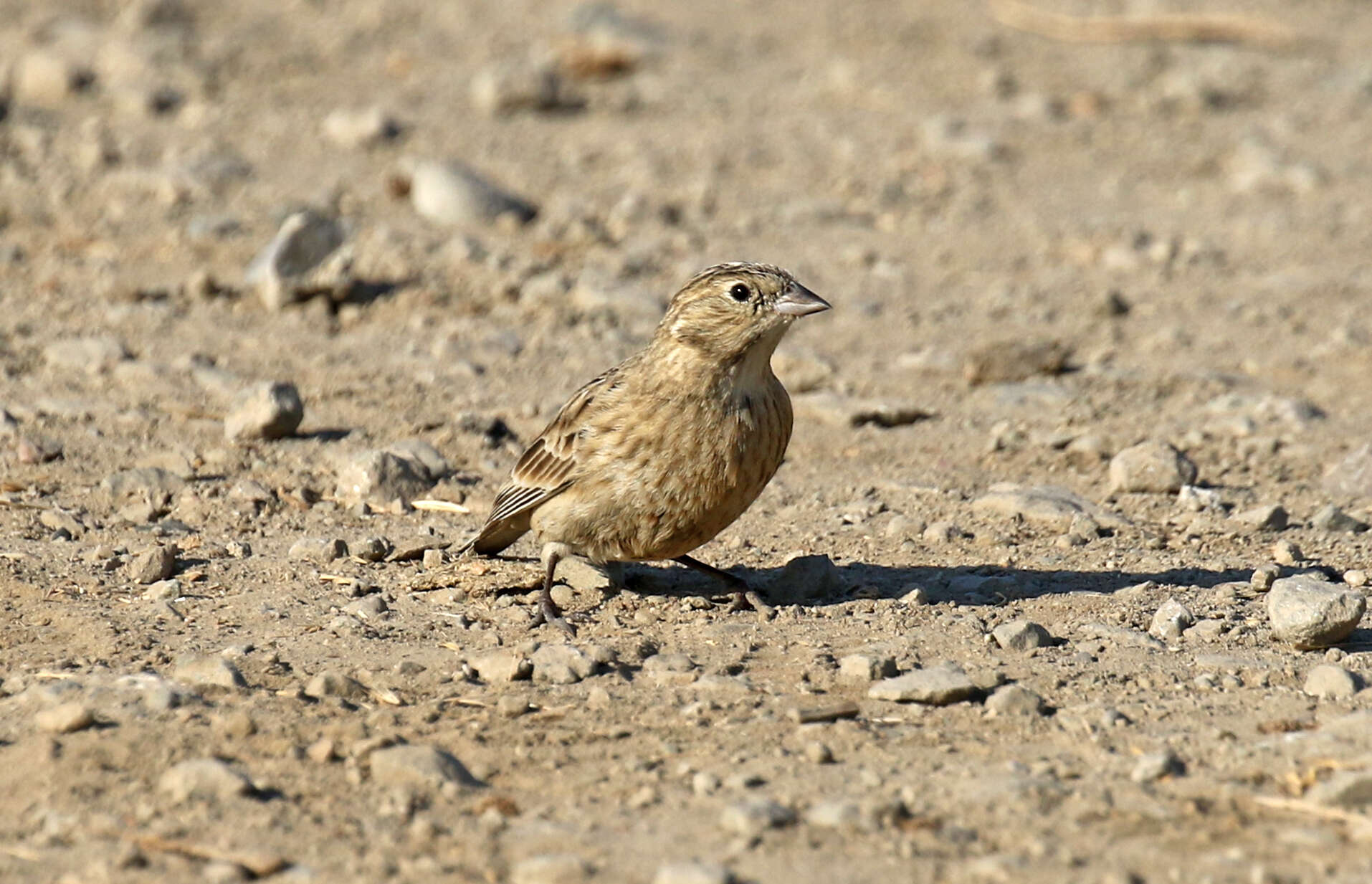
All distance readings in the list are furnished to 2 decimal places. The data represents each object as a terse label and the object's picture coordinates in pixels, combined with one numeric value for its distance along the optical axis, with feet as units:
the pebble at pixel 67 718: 31.22
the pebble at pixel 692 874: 26.22
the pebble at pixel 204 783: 29.25
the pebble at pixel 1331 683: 33.81
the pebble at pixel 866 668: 34.99
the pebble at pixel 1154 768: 30.14
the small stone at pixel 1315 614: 36.14
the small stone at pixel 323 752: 30.63
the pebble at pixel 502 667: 34.99
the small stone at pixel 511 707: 32.99
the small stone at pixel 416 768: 29.73
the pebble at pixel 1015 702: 33.17
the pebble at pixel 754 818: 28.02
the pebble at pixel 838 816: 28.37
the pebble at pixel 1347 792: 28.89
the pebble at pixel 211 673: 33.73
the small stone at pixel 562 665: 34.96
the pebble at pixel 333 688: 33.65
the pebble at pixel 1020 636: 36.86
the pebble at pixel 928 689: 33.68
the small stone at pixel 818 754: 30.86
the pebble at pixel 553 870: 26.63
